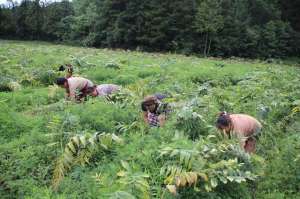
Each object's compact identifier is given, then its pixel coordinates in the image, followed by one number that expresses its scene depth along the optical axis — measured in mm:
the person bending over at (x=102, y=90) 10422
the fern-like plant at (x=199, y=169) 5649
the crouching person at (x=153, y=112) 8255
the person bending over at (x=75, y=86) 10148
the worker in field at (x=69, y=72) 11556
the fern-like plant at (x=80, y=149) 6492
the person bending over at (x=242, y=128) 6914
